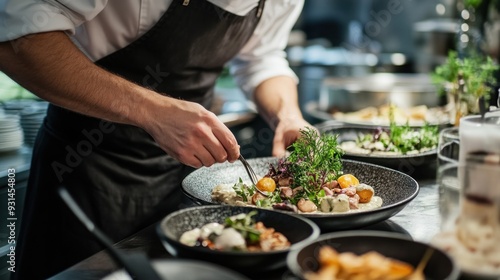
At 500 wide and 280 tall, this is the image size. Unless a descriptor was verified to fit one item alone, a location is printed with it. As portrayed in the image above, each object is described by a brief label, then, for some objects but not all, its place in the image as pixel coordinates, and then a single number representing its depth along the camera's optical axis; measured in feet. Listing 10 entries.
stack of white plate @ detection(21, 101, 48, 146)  9.77
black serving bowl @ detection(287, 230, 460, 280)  3.77
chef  5.97
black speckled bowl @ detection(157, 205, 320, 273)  3.99
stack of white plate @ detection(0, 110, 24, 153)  9.09
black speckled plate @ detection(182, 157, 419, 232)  4.88
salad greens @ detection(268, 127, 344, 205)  5.64
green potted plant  7.95
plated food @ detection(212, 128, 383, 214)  5.32
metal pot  11.14
